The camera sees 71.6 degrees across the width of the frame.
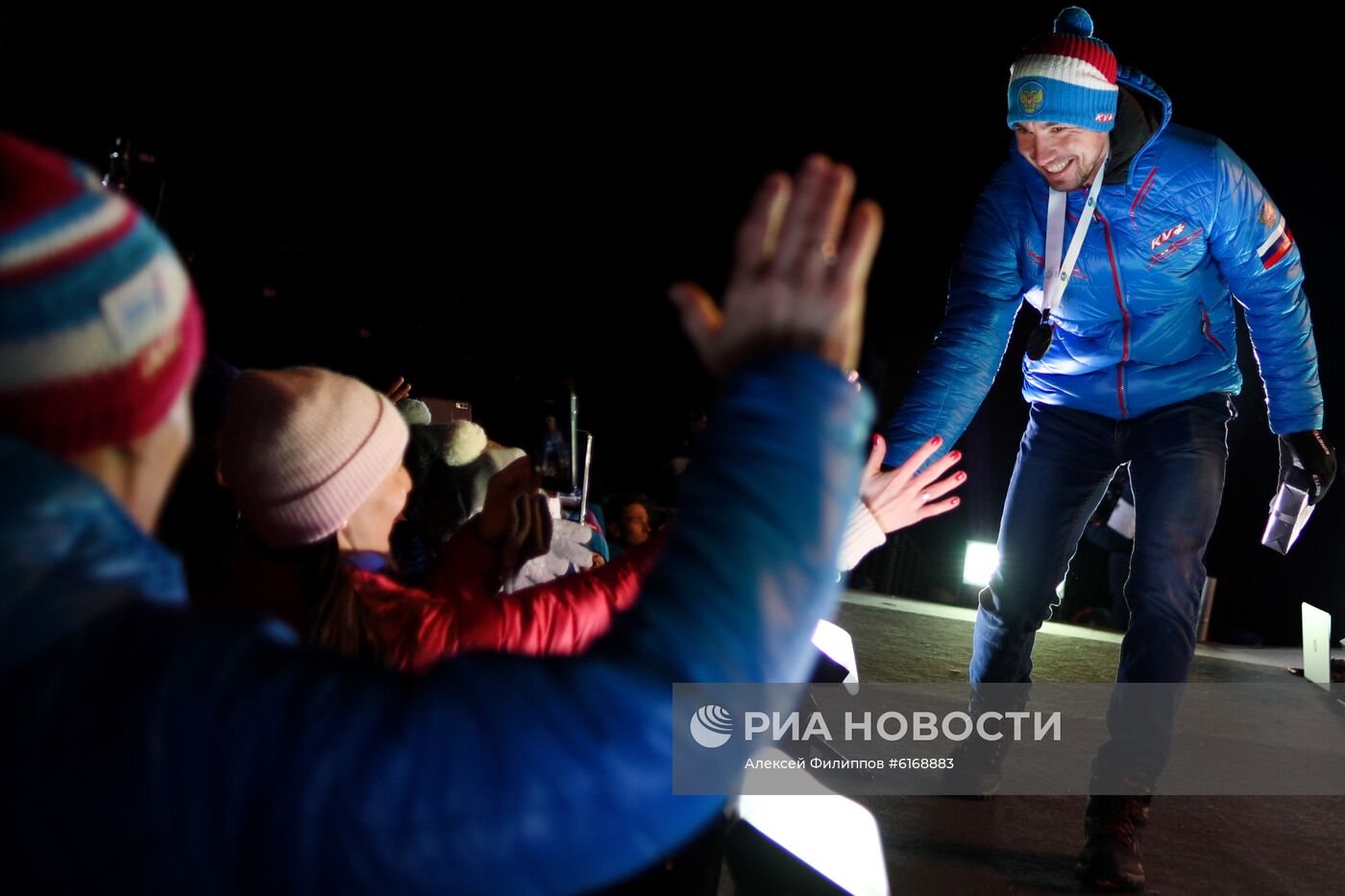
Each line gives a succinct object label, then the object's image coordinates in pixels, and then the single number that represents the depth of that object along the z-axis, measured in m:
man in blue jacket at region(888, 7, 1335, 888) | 2.41
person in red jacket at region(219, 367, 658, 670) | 1.43
